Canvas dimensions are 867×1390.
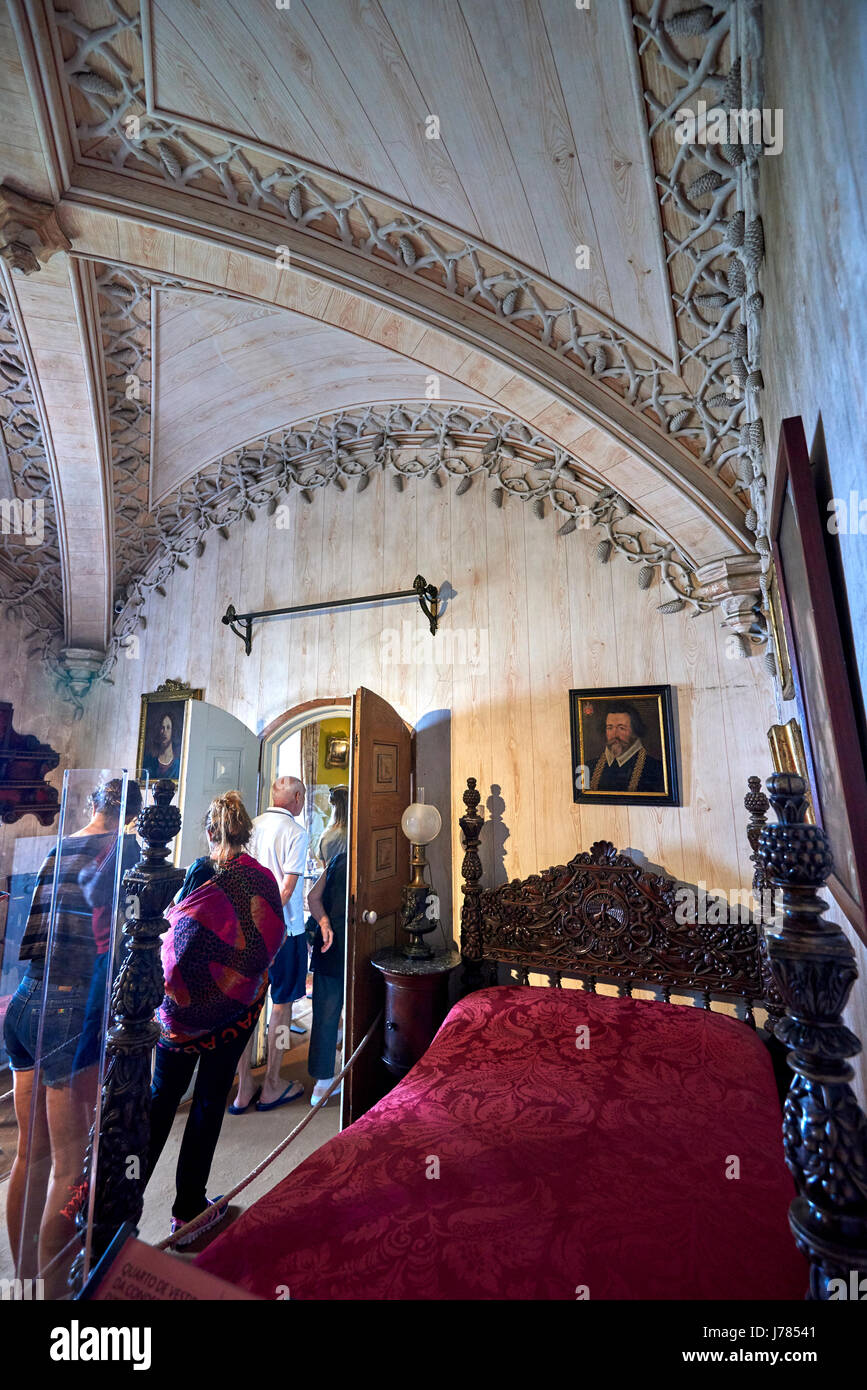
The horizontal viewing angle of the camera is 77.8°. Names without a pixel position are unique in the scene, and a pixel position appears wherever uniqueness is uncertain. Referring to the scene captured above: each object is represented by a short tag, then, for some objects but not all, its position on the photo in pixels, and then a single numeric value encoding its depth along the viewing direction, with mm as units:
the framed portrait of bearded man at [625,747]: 3193
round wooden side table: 3004
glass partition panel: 1552
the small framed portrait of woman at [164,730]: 4941
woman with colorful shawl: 2332
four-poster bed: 795
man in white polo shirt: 3670
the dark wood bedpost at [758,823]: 2680
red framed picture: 908
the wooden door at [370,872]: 3112
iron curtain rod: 3914
